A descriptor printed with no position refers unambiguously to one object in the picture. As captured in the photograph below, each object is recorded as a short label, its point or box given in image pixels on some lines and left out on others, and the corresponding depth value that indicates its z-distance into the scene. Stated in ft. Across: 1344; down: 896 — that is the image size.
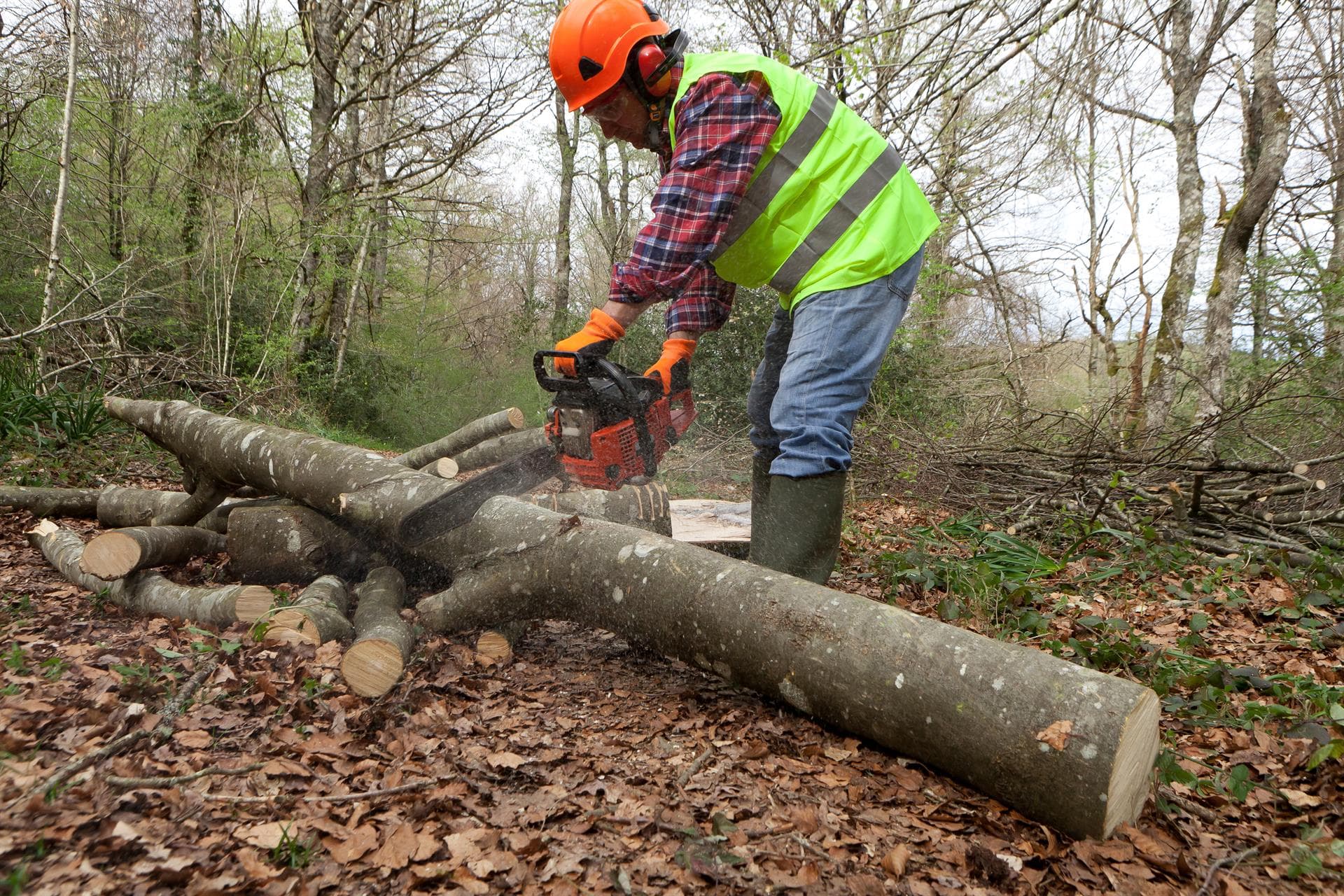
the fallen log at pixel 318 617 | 8.45
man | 8.02
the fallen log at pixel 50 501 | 14.21
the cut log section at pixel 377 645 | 7.47
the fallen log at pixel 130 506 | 13.71
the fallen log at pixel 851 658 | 5.47
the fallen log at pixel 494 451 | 17.51
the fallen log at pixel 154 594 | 9.47
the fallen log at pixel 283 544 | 10.98
